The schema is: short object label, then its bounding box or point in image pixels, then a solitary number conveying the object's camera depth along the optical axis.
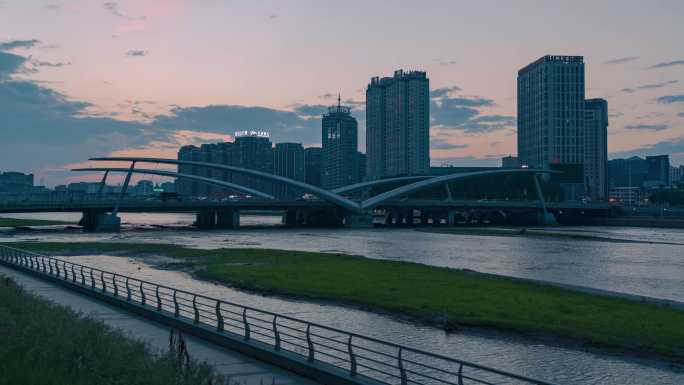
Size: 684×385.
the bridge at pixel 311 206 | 123.06
